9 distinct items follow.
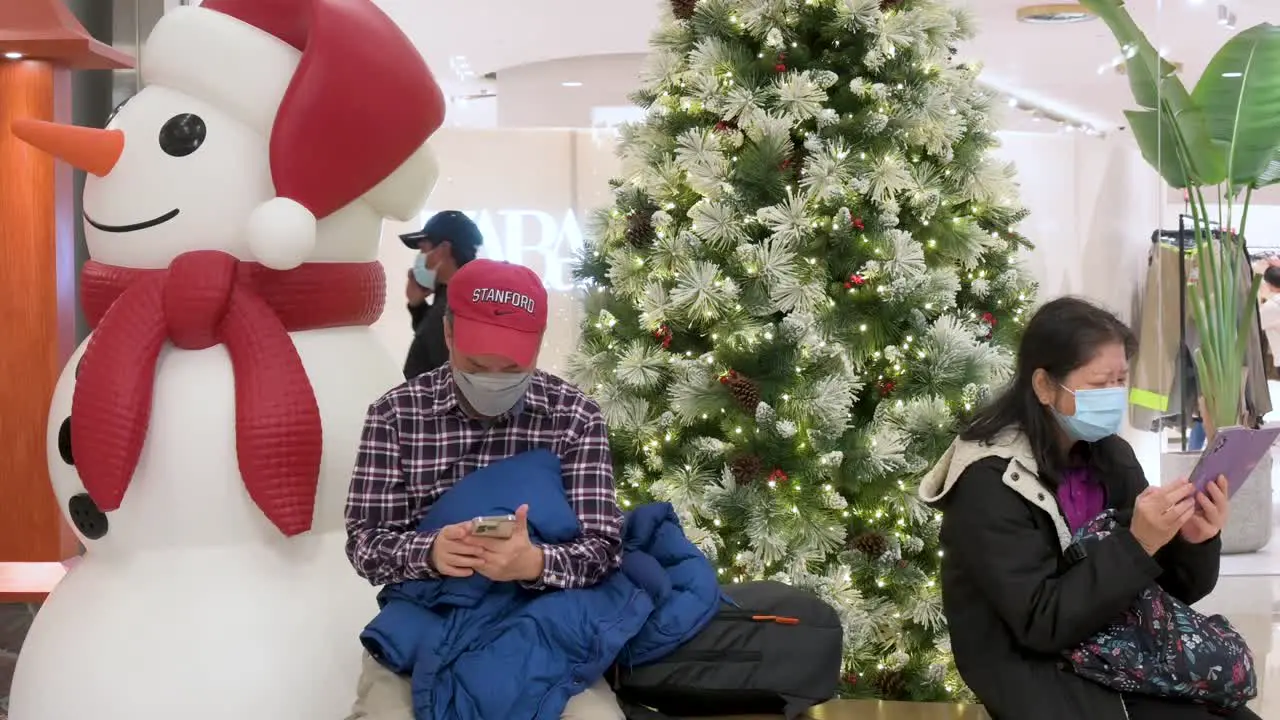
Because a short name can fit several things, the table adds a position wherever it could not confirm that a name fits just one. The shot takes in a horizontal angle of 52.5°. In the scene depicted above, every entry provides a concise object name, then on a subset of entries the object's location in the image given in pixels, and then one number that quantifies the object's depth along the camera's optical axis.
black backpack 2.52
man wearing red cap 2.35
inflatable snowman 2.77
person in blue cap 4.68
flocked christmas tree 3.68
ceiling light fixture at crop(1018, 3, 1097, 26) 8.41
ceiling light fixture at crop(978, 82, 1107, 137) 7.59
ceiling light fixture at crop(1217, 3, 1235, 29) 5.91
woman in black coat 2.29
